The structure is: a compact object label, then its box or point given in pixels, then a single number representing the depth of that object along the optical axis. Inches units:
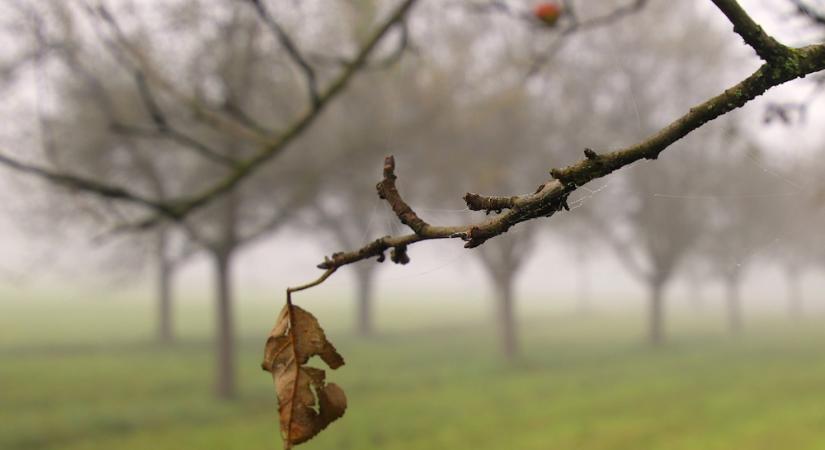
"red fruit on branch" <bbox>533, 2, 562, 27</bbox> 135.2
